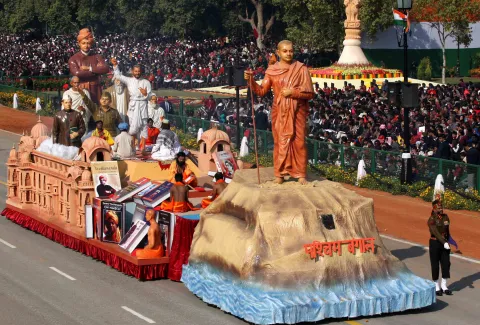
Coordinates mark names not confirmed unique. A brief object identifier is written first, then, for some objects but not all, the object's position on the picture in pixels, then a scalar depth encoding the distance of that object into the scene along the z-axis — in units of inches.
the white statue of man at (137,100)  1124.5
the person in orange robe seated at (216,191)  870.4
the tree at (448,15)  2369.6
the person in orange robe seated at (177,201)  852.0
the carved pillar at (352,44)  2236.7
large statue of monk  764.6
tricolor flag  1347.2
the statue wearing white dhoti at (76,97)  1083.3
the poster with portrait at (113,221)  878.4
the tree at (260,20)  3016.7
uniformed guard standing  796.0
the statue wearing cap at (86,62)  1121.4
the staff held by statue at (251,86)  767.7
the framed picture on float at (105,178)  921.5
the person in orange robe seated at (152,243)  828.6
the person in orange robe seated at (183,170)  911.7
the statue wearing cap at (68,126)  1041.5
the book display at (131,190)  890.6
